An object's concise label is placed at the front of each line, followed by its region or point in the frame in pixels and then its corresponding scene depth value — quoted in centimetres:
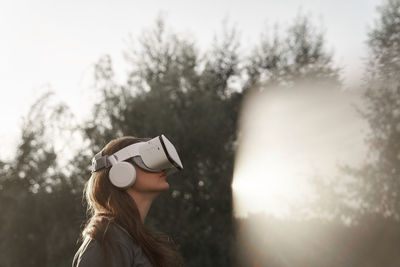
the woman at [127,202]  272
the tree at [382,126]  1303
